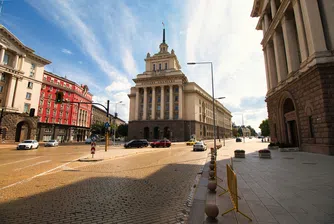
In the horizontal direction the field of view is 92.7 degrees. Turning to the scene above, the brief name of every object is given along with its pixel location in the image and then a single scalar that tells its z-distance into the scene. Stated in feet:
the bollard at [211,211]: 12.21
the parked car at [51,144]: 110.07
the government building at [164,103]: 186.50
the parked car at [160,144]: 111.93
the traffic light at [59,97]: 50.85
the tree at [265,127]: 264.76
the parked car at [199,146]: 82.35
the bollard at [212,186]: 19.53
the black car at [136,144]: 103.81
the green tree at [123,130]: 271.69
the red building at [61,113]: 168.86
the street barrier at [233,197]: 13.14
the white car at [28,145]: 82.97
